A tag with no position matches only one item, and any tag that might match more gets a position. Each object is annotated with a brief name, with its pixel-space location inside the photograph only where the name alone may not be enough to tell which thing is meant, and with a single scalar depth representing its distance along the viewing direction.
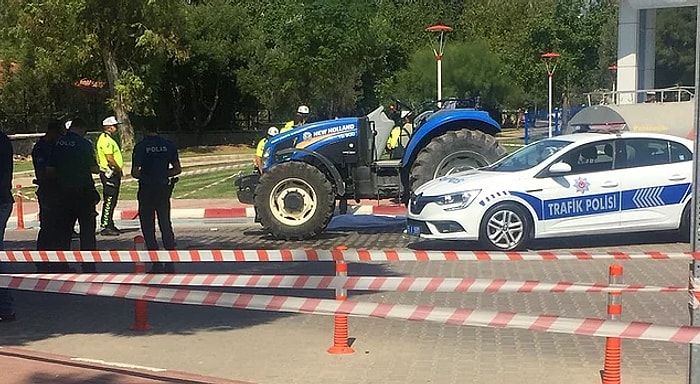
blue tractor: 12.55
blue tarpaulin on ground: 14.47
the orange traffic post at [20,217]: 15.76
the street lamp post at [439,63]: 27.84
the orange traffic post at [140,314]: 7.47
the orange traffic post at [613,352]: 5.28
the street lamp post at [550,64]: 36.76
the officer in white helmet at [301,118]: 15.04
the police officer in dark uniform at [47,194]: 8.88
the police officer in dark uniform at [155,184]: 9.52
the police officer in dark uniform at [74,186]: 8.89
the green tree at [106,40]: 34.53
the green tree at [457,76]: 43.53
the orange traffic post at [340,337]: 6.43
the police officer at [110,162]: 13.34
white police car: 11.05
